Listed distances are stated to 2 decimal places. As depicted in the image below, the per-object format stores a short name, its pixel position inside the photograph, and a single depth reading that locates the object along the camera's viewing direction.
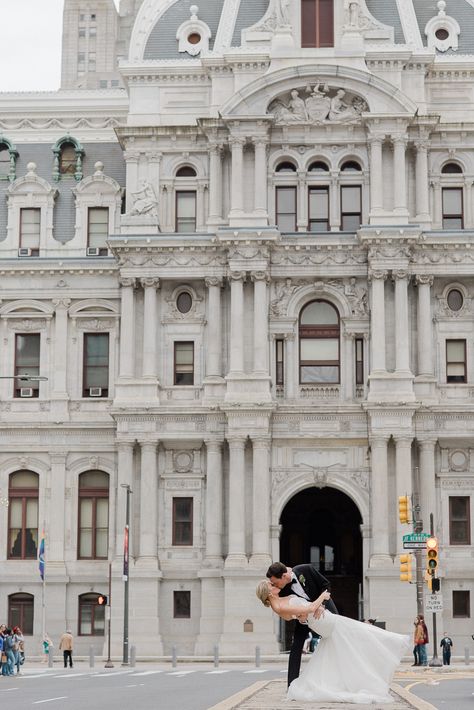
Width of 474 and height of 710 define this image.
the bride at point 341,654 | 18.95
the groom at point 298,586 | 19.02
